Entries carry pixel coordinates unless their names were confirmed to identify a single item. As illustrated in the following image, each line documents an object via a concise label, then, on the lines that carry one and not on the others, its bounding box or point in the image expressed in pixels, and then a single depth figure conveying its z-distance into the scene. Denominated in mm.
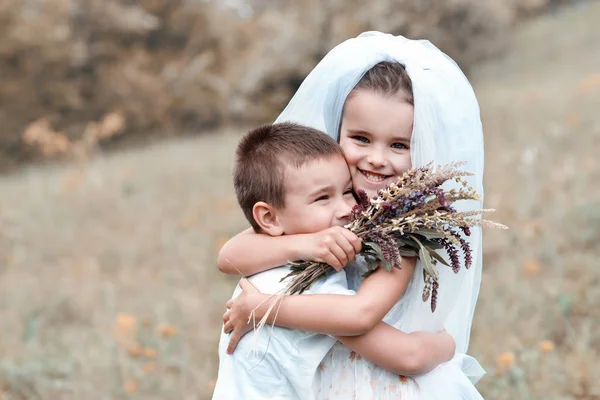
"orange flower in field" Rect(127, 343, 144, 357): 4619
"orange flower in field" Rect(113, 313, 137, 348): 4805
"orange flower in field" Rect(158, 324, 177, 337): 4609
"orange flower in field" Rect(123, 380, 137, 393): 4270
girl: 2240
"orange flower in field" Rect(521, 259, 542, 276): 5168
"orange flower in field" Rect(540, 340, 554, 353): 3685
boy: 2199
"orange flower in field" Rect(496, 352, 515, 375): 3729
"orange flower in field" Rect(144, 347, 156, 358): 4539
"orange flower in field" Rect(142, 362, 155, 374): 4418
